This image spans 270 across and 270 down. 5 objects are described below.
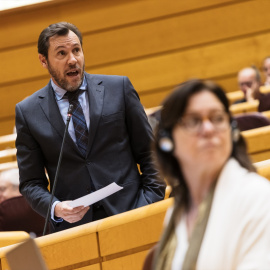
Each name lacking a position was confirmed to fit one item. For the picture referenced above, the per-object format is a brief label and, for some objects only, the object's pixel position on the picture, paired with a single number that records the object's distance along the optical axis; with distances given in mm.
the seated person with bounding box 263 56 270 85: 14341
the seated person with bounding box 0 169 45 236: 7898
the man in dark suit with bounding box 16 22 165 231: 5297
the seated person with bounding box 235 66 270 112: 13117
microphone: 4973
